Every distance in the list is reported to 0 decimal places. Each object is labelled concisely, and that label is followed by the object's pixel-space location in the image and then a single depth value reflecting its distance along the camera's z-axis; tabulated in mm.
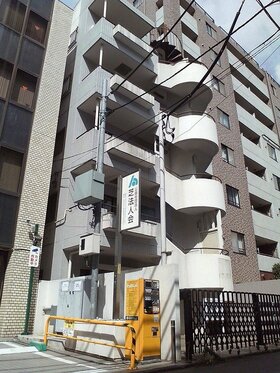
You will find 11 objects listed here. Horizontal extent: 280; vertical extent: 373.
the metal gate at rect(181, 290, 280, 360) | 9281
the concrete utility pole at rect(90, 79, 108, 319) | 10219
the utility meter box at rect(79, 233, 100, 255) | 10727
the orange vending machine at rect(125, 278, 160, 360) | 8375
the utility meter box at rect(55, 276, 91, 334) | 11234
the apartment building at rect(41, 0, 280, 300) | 16188
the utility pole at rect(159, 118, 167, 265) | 13992
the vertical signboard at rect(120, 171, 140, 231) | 11812
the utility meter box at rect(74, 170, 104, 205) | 10938
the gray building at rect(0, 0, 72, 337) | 12922
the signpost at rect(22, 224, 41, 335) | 12377
